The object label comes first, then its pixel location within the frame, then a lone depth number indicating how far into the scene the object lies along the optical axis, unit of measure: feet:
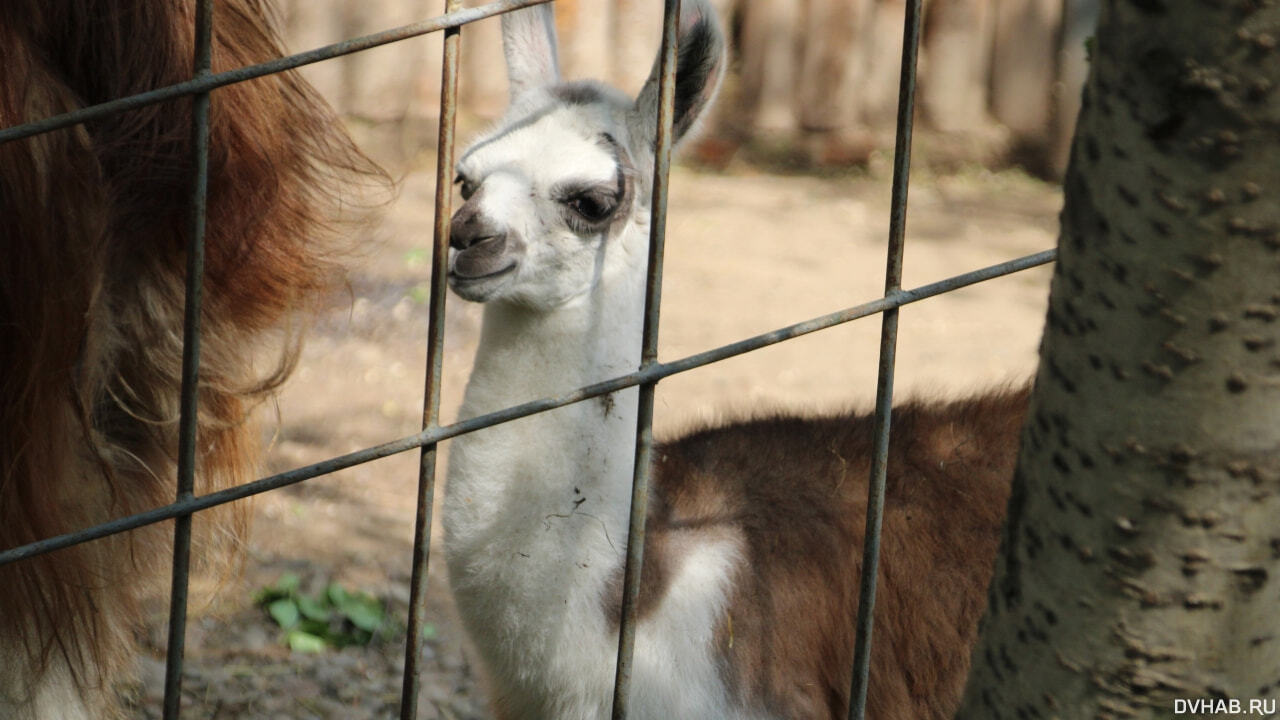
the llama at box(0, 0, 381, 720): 10.51
